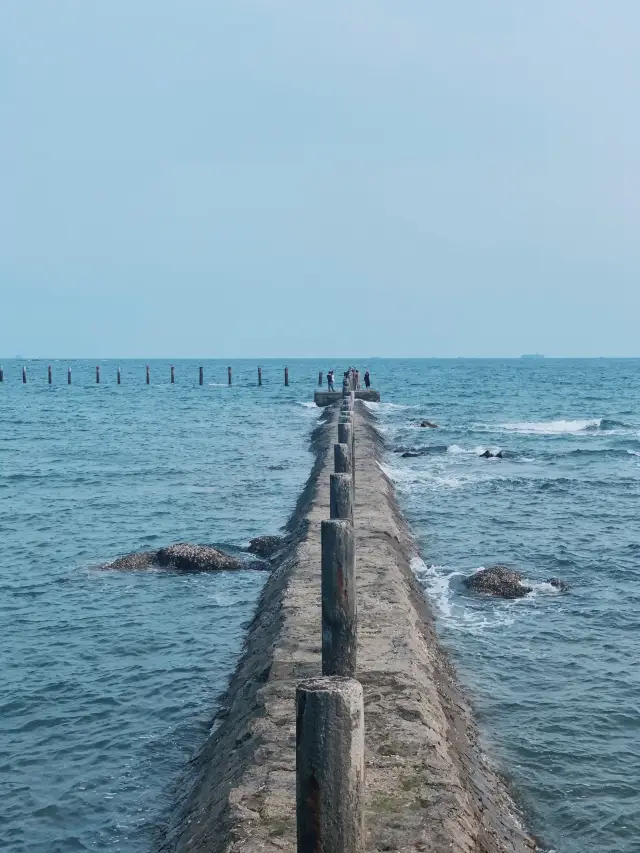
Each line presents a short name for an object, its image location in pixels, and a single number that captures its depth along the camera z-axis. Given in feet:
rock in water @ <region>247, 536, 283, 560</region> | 51.55
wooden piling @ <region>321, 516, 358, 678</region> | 21.42
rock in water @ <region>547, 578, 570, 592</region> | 44.34
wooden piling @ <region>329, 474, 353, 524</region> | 32.27
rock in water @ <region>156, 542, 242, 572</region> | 48.32
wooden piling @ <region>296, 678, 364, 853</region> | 12.23
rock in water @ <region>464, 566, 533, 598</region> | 43.27
